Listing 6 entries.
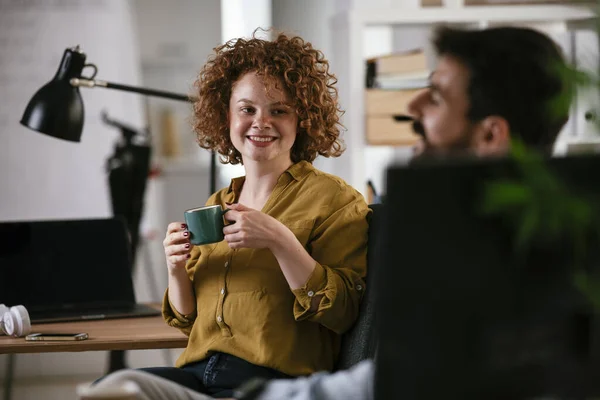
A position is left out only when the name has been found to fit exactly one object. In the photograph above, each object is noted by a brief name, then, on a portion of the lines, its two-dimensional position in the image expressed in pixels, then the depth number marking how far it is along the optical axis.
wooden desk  3.10
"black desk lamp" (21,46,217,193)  3.54
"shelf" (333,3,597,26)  4.63
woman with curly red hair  2.88
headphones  3.18
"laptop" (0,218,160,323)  3.54
